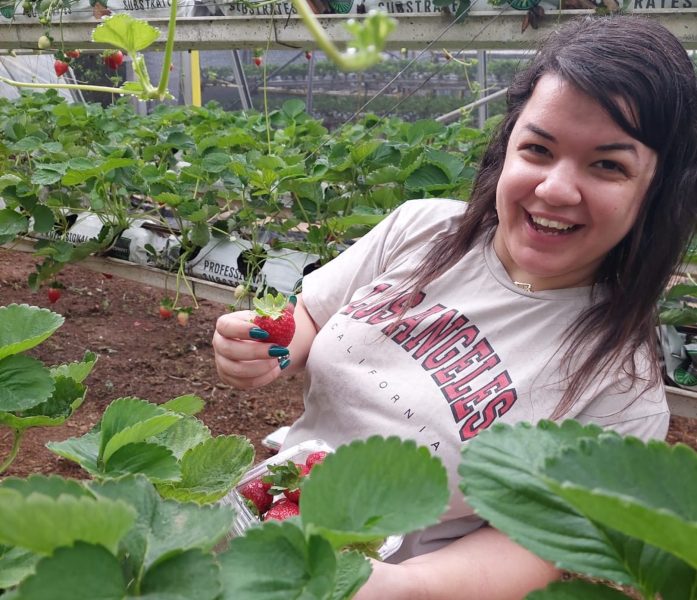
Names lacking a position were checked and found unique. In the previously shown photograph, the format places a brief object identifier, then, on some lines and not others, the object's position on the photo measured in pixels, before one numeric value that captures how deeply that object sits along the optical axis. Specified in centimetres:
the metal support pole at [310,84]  624
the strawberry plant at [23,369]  62
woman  98
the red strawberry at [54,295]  283
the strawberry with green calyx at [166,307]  262
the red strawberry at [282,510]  83
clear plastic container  72
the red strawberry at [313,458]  92
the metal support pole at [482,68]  498
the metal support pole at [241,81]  586
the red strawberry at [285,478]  89
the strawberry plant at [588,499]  31
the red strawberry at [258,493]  93
